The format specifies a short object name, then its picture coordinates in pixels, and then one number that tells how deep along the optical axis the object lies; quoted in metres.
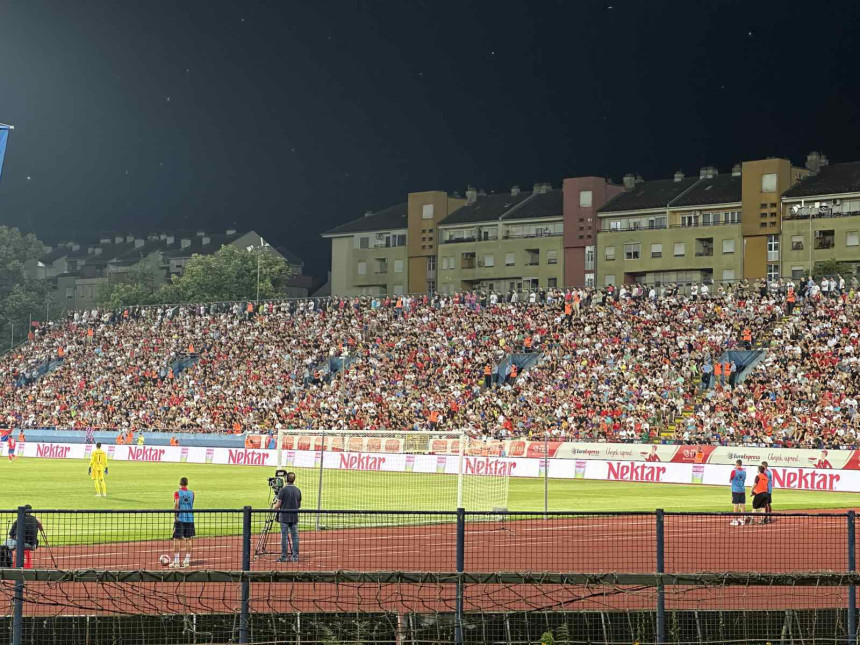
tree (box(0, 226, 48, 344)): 128.62
